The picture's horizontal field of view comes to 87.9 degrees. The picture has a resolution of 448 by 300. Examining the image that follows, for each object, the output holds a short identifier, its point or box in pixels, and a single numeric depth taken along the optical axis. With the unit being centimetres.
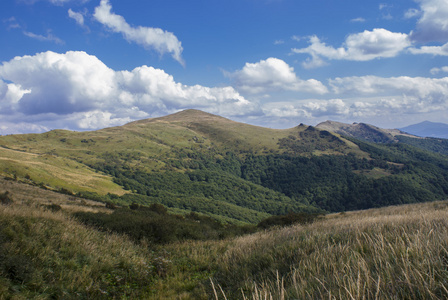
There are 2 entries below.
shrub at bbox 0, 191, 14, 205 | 1940
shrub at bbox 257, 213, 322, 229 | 2201
